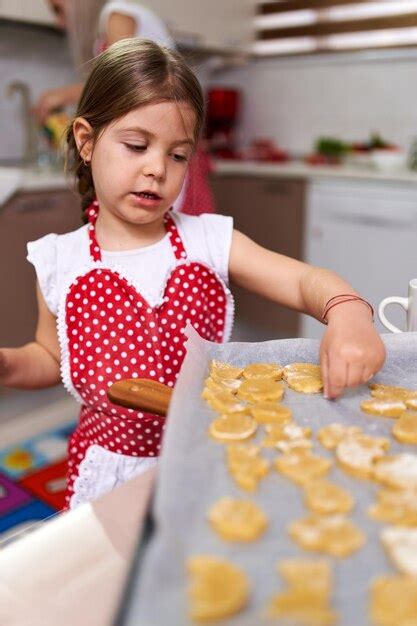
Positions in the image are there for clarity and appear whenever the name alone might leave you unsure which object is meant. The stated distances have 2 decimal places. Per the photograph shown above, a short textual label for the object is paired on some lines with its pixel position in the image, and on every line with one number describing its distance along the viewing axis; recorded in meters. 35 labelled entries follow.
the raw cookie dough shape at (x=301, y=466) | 0.45
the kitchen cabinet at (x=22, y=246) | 2.06
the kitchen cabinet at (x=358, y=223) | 2.34
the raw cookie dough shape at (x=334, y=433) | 0.50
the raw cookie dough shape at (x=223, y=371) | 0.61
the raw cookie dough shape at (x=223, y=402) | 0.54
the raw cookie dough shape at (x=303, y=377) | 0.60
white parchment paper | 0.33
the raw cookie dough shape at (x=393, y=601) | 0.31
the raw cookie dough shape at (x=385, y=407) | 0.55
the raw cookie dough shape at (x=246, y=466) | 0.43
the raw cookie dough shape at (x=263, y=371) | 0.61
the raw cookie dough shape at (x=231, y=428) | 0.50
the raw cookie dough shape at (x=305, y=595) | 0.31
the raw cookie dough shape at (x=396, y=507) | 0.40
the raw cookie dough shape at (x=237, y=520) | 0.38
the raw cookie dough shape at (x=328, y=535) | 0.37
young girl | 0.75
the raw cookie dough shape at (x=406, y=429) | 0.51
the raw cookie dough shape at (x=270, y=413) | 0.53
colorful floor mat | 1.76
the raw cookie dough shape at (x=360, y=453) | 0.46
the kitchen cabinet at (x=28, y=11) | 2.26
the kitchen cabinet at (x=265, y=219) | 2.66
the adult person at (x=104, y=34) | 1.53
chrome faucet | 2.40
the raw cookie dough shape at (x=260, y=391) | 0.57
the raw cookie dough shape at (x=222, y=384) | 0.58
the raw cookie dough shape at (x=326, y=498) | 0.41
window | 2.88
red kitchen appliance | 3.23
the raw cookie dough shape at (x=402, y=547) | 0.36
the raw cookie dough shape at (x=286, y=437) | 0.49
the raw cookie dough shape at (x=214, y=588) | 0.32
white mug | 0.69
